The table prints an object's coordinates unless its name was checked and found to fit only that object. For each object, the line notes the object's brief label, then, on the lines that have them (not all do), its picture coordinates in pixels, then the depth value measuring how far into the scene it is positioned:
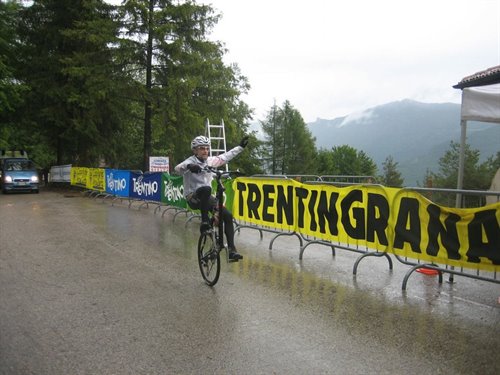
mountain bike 6.57
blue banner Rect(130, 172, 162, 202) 16.20
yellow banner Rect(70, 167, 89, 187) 24.69
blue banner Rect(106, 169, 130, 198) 18.78
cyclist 6.77
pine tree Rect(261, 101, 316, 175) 74.00
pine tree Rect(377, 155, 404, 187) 66.31
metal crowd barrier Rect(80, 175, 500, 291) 6.01
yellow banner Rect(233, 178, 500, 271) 5.89
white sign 24.23
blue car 26.17
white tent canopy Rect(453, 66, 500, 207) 9.59
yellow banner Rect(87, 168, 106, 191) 21.97
